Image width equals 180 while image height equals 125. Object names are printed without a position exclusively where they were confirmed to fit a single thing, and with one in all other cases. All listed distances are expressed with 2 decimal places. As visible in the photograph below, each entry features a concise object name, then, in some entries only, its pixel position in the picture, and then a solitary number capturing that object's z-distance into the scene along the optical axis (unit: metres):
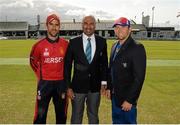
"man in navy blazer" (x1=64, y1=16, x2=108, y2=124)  2.78
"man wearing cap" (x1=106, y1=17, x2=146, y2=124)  2.45
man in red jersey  2.81
